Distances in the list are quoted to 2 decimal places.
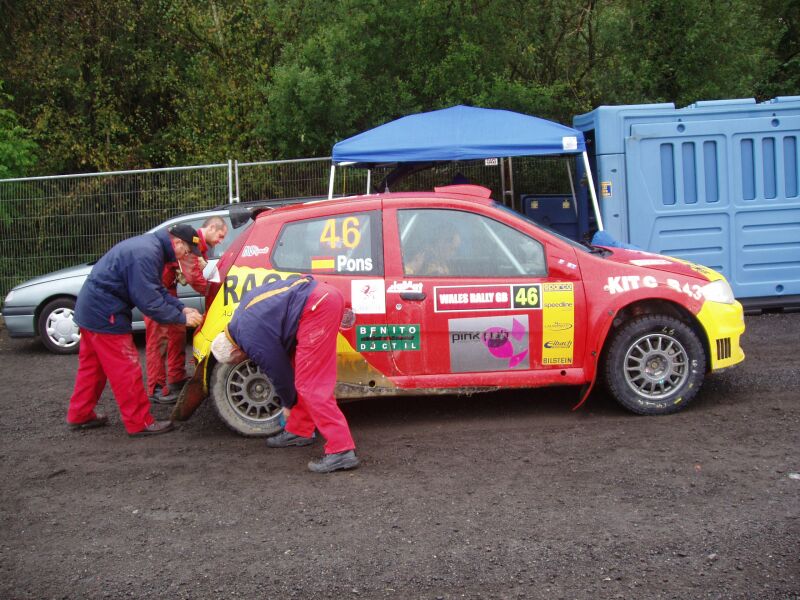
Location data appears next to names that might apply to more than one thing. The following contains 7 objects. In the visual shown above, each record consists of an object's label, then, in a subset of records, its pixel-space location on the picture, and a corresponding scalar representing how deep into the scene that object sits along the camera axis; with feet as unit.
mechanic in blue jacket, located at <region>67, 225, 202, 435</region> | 21.75
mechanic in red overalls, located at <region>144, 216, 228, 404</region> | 25.52
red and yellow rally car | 20.92
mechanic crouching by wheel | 18.81
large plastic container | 35.29
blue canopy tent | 32.68
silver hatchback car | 34.65
